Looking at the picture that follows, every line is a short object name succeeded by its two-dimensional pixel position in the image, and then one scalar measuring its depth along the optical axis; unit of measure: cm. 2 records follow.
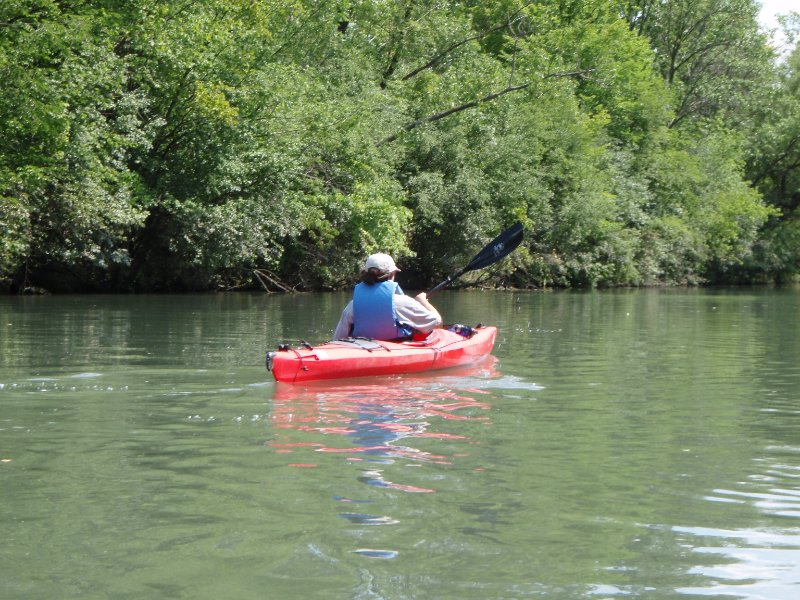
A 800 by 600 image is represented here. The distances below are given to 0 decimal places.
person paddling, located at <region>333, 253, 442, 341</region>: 1111
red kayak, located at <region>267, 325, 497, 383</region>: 1001
